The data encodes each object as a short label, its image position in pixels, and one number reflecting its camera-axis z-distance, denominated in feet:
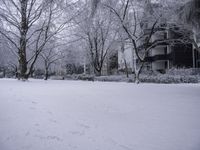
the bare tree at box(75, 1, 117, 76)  94.53
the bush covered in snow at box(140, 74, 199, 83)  67.36
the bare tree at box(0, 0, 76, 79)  69.75
